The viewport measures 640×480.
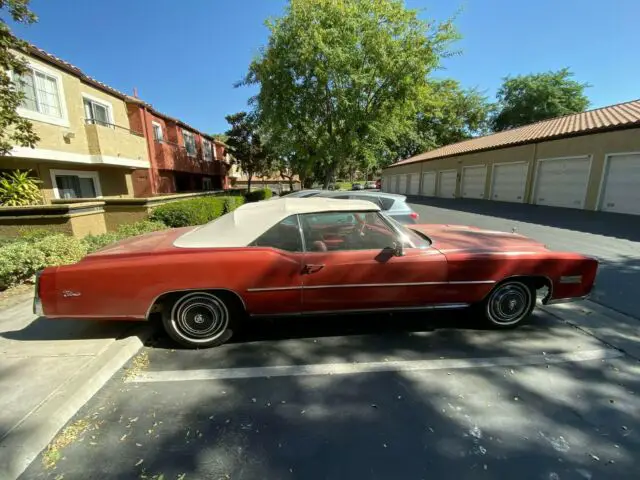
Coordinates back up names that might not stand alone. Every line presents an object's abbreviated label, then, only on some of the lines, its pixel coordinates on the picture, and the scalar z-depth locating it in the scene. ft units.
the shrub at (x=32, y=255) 14.44
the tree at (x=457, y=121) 124.06
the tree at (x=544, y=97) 104.73
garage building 37.55
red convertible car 8.99
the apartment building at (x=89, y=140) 29.14
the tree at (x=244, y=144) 85.53
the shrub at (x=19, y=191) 22.97
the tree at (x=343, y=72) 42.65
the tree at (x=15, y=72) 13.57
